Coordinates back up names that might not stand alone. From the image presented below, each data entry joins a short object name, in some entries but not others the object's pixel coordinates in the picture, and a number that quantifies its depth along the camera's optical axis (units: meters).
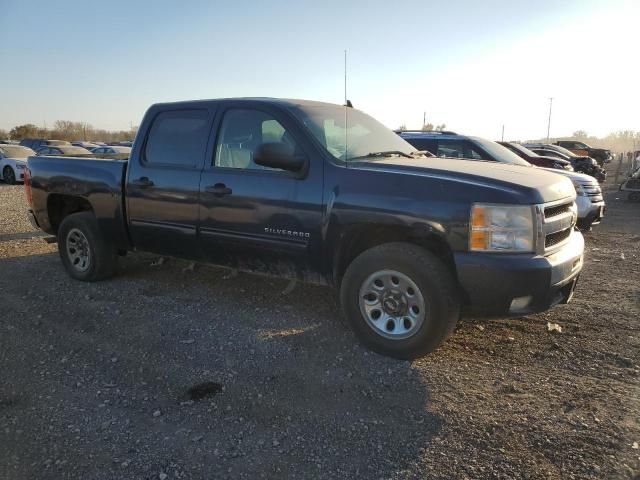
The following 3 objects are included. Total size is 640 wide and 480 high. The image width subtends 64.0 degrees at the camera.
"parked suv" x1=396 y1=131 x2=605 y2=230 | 9.09
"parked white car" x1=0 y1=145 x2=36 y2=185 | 20.48
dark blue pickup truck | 3.46
